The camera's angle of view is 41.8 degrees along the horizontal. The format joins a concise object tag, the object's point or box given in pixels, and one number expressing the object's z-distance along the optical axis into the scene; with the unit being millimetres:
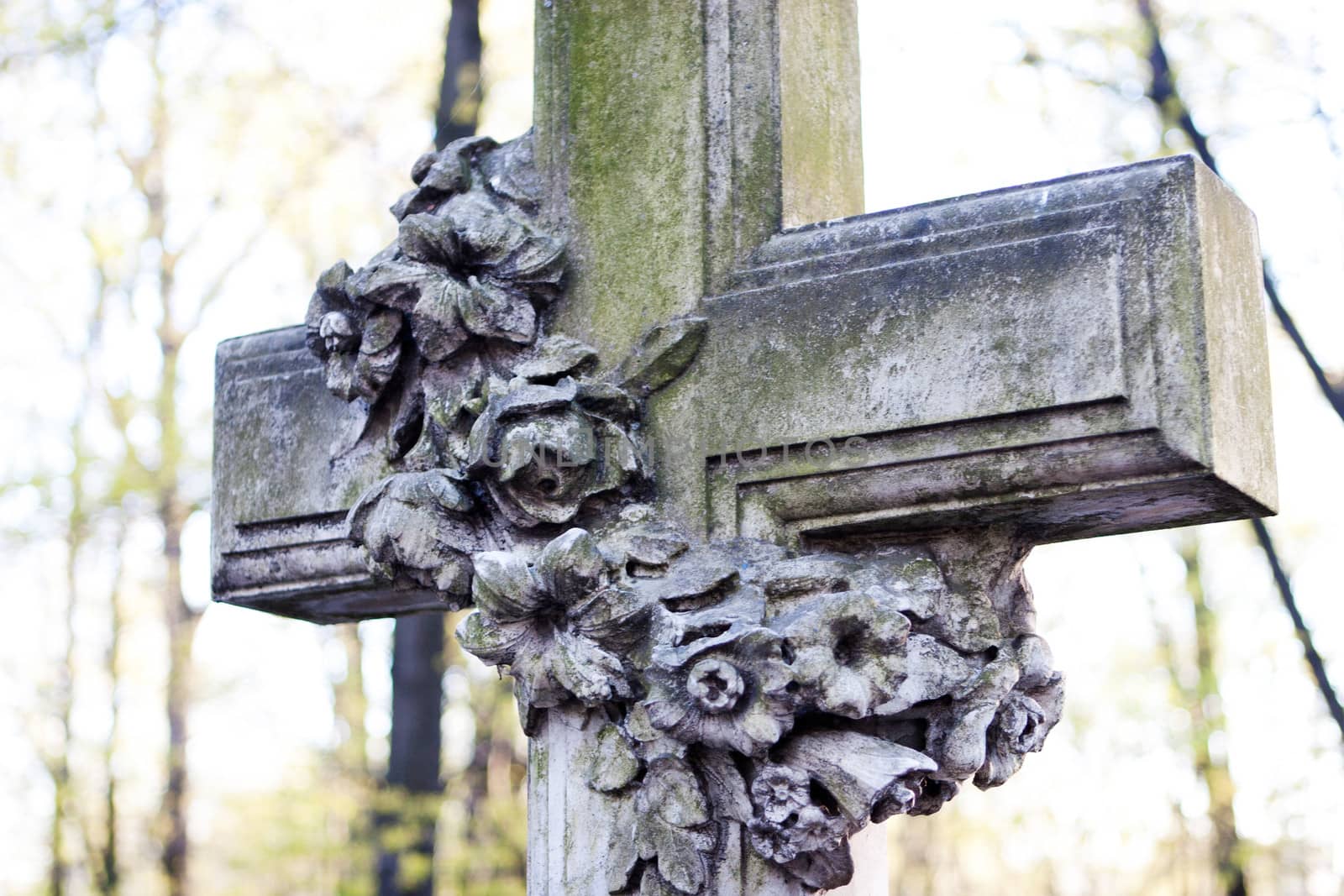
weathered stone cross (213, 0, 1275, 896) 2650
